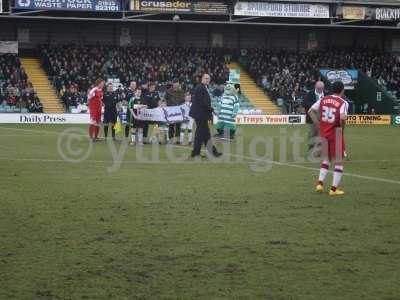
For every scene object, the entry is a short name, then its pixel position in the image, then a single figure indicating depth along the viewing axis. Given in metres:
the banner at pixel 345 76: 50.69
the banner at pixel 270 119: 43.06
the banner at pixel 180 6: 46.97
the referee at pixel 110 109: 25.09
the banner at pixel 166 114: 23.58
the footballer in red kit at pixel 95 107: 24.62
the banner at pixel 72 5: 44.25
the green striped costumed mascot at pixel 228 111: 25.22
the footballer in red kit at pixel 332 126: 12.62
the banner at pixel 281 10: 49.12
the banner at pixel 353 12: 51.00
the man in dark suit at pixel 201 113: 18.42
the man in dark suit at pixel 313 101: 20.16
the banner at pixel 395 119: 45.88
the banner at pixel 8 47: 47.59
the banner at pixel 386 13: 51.81
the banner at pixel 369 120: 45.06
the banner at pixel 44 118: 38.97
